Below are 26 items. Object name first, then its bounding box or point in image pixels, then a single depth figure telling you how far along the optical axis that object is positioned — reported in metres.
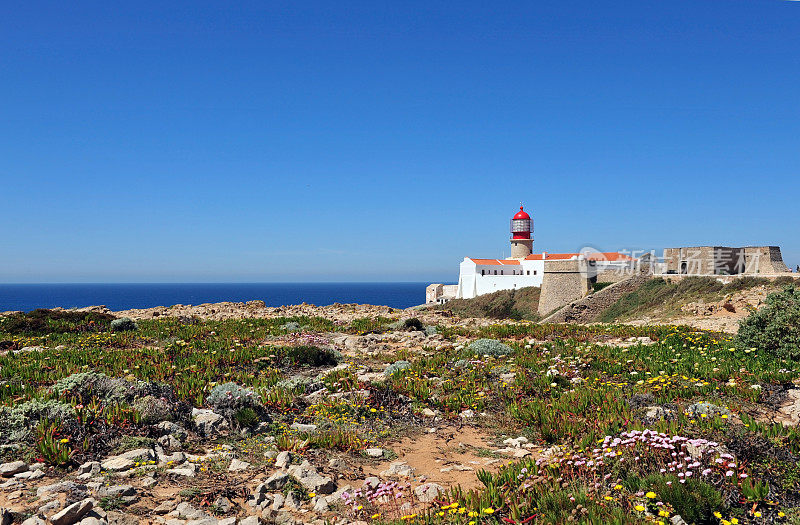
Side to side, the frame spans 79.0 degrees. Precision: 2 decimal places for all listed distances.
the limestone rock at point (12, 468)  5.16
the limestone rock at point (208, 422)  6.92
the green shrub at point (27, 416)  6.06
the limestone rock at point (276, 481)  5.16
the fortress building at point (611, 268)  40.81
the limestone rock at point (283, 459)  5.80
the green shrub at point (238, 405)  7.24
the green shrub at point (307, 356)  12.21
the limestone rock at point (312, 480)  5.18
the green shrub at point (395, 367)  10.71
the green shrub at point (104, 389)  7.78
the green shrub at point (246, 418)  7.16
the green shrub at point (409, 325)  18.66
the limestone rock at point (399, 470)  5.75
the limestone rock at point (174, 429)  6.61
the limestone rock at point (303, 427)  7.01
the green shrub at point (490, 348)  12.45
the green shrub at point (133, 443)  6.09
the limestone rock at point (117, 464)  5.45
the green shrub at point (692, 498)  4.36
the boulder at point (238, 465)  5.65
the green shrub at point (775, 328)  10.91
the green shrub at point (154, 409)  6.99
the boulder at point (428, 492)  4.99
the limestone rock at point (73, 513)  4.10
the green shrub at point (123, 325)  18.25
